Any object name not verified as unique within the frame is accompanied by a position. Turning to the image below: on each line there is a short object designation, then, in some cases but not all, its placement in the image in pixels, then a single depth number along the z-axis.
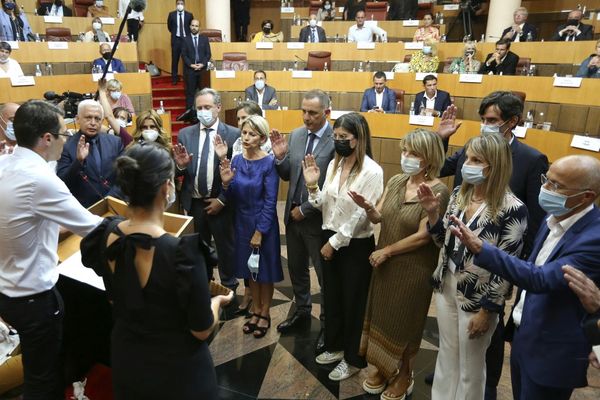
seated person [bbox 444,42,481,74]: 6.45
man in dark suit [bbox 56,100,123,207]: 2.50
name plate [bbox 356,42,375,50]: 7.66
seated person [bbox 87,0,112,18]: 9.12
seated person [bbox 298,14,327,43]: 8.28
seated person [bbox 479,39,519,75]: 5.92
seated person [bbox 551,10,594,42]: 6.58
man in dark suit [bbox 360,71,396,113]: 6.02
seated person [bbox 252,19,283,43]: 8.39
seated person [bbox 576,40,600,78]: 5.05
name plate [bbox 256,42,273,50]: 7.89
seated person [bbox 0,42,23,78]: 5.24
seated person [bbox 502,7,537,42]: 7.16
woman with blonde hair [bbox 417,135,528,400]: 1.73
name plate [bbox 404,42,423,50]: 7.48
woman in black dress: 1.20
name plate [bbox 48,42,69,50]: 6.37
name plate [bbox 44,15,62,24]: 8.09
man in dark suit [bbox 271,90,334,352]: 2.60
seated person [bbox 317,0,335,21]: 9.66
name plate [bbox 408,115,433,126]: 5.40
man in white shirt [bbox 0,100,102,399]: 1.56
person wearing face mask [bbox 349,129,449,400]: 2.06
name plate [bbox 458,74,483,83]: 5.87
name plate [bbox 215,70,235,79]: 6.88
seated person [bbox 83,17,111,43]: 7.30
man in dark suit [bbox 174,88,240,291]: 2.88
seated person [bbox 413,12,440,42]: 7.69
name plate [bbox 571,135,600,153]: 4.01
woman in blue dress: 2.69
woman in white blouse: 2.23
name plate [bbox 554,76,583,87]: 4.89
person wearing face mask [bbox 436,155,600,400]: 1.39
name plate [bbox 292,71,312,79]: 6.75
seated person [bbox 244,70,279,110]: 6.18
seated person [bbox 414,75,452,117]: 5.64
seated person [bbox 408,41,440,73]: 6.66
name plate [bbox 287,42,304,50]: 7.83
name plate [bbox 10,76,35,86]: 5.12
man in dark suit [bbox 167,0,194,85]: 8.12
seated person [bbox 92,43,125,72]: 6.48
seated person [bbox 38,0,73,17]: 8.45
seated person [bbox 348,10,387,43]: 8.22
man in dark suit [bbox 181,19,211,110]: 7.62
